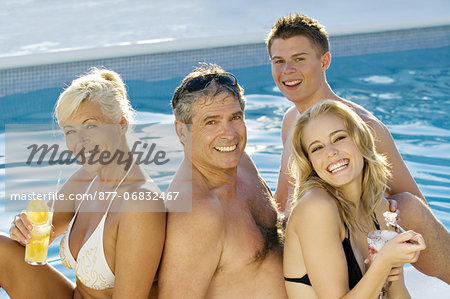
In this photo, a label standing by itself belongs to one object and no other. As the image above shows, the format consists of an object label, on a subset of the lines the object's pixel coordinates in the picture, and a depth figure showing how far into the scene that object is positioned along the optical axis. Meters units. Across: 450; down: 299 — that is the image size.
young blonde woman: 5.02
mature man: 5.13
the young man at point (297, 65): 8.05
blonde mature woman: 5.16
